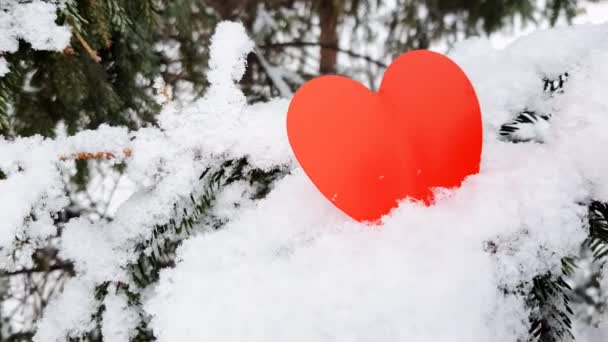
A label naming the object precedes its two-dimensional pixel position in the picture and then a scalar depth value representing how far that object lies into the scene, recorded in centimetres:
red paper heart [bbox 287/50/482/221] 42
